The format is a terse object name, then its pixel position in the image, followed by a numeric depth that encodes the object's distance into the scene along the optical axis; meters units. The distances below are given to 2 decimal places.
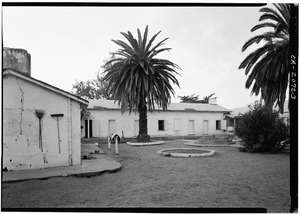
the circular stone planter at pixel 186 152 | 10.38
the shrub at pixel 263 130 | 11.16
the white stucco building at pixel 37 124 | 6.71
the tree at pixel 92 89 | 35.78
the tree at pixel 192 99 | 46.50
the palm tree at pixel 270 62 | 7.43
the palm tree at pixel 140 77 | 16.02
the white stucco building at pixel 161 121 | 22.20
